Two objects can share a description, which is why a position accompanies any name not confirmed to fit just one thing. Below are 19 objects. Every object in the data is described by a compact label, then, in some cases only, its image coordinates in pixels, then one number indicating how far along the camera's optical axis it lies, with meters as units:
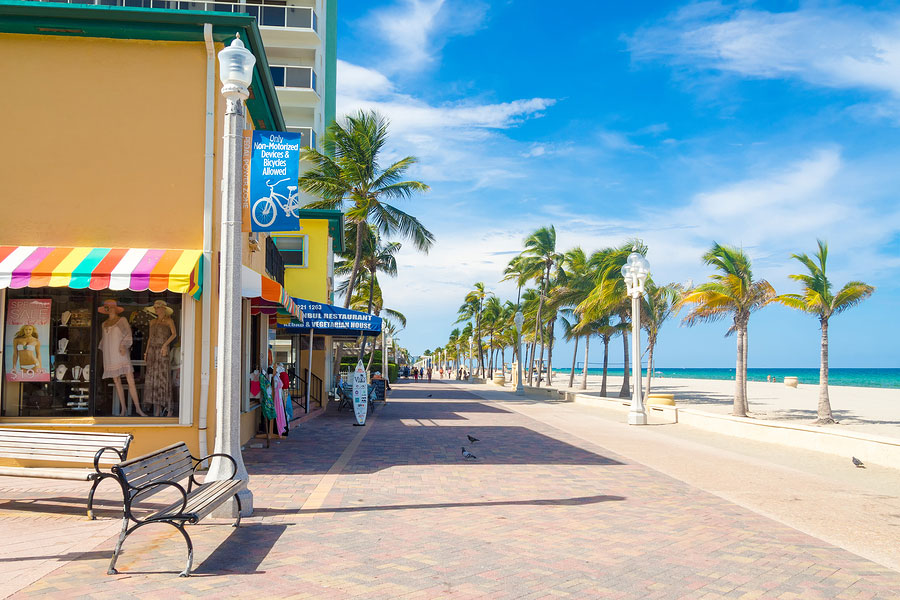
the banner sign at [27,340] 9.58
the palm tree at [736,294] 21.97
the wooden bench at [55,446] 7.15
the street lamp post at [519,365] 38.46
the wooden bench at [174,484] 5.00
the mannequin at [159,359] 9.98
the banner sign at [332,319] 16.70
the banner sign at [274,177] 7.98
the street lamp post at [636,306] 17.78
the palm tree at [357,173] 25.17
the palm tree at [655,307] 31.92
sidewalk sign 16.47
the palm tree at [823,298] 20.39
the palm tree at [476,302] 73.94
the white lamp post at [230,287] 6.83
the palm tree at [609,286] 29.05
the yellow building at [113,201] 9.59
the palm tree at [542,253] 39.97
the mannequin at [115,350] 9.88
